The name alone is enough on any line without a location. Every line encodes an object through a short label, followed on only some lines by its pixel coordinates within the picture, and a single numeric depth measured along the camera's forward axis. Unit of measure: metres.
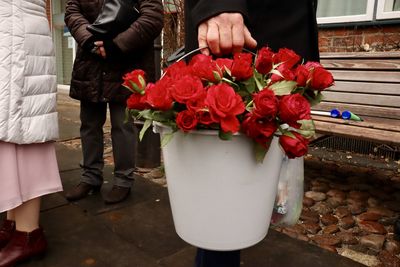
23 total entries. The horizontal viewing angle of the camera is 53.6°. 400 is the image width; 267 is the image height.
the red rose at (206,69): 1.07
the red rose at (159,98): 1.02
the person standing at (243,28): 1.12
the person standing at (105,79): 2.62
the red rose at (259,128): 0.98
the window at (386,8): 3.91
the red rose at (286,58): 1.13
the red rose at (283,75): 1.07
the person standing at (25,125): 1.79
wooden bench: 2.56
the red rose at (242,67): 1.05
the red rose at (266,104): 0.96
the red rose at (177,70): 1.10
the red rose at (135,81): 1.17
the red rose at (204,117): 0.98
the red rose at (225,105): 0.95
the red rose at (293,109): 0.98
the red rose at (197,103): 0.98
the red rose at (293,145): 1.02
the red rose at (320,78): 1.09
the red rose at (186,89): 1.00
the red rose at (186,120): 0.97
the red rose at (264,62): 1.09
